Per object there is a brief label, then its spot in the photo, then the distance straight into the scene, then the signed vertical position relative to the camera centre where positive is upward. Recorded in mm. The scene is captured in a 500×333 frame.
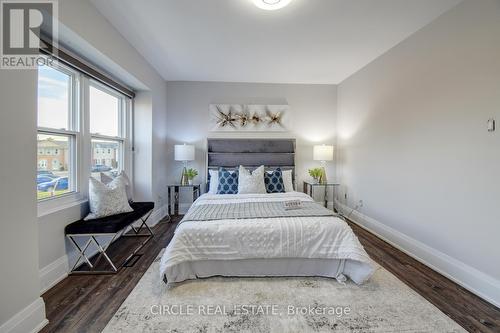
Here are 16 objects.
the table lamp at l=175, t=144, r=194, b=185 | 4121 +174
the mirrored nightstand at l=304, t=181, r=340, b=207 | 4277 -491
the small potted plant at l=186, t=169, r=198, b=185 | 4238 -243
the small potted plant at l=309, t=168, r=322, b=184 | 4407 -219
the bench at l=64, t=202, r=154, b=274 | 2234 -707
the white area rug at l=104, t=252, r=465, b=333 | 1615 -1178
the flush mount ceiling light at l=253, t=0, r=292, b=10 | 2104 +1525
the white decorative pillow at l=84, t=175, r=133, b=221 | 2506 -457
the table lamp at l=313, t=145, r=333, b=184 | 4293 +205
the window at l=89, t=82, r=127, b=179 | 2846 +456
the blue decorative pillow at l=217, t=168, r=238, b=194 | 3773 -354
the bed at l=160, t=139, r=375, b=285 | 2139 -849
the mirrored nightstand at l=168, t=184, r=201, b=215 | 4074 -623
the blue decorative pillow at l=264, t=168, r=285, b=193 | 3854 -343
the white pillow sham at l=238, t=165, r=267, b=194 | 3670 -330
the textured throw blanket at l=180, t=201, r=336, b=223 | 2420 -572
